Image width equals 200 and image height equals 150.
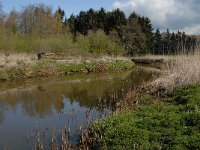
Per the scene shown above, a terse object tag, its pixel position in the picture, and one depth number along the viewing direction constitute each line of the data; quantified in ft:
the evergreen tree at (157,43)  142.71
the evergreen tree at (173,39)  128.68
